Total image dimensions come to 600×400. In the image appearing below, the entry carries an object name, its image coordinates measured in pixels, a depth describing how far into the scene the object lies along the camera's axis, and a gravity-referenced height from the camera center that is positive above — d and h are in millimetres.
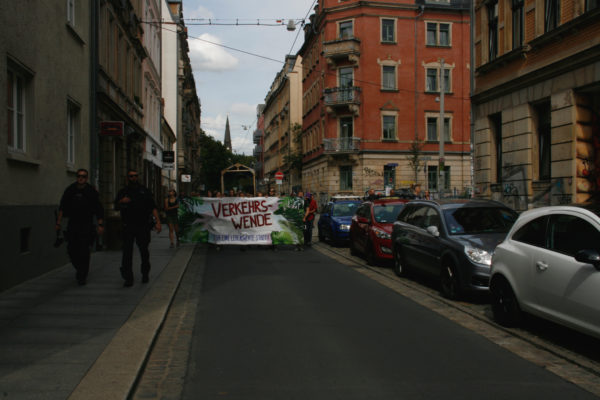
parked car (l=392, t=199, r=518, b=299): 9562 -737
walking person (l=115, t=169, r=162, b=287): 10328 -345
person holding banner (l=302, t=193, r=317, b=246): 21000 -764
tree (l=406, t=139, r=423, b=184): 45344 +2884
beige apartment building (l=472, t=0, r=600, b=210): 16094 +2661
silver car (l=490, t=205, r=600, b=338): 6082 -790
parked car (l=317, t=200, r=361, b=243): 21109 -844
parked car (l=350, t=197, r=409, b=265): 14898 -818
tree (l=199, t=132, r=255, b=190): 85750 +4797
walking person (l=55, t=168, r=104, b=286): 10180 -345
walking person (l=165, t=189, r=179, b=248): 19653 -490
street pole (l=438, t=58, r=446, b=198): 27078 +1561
